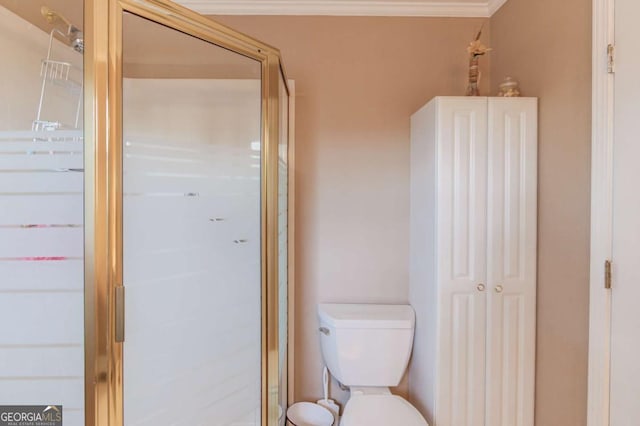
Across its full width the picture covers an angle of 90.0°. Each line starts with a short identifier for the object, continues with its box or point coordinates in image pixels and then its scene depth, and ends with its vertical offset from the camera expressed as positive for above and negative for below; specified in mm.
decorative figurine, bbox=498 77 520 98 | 1412 +537
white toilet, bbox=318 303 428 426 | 1568 -698
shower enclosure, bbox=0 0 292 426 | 845 -22
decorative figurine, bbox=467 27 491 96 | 1514 +654
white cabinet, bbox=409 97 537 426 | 1371 -217
